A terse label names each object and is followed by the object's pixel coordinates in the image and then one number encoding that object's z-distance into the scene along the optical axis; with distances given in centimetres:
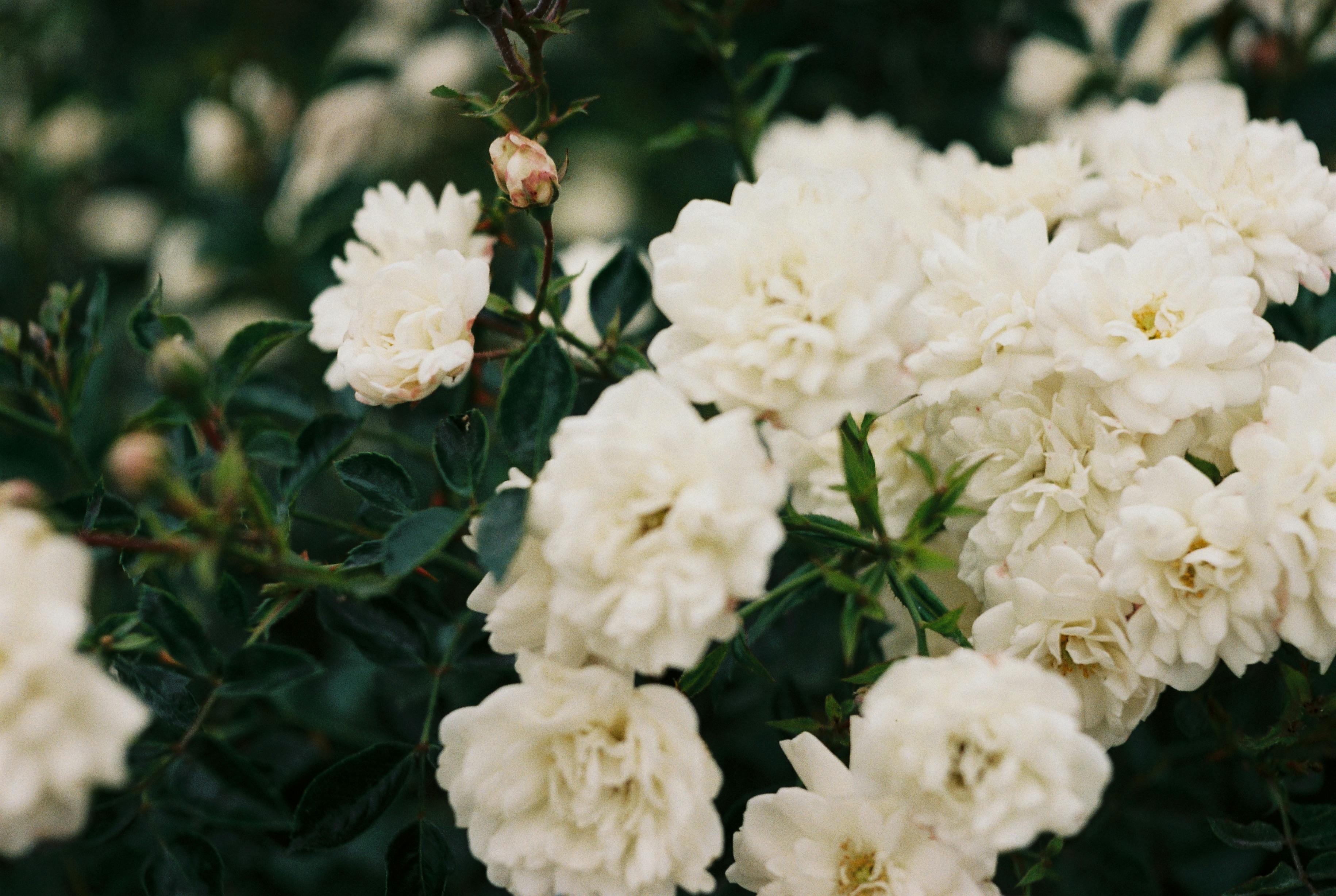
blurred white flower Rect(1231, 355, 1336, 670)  52
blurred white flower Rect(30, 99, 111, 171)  92
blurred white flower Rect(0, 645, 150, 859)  48
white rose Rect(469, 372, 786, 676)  49
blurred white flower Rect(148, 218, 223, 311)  90
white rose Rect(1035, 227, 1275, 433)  53
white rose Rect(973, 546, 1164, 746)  53
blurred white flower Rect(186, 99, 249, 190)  93
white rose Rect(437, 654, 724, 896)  51
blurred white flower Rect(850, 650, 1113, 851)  49
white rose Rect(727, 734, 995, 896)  52
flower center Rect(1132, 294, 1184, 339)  54
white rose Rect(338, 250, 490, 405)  54
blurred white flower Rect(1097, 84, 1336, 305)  56
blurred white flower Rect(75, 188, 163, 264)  104
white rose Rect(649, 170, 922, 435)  51
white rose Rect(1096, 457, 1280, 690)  52
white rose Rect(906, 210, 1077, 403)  55
